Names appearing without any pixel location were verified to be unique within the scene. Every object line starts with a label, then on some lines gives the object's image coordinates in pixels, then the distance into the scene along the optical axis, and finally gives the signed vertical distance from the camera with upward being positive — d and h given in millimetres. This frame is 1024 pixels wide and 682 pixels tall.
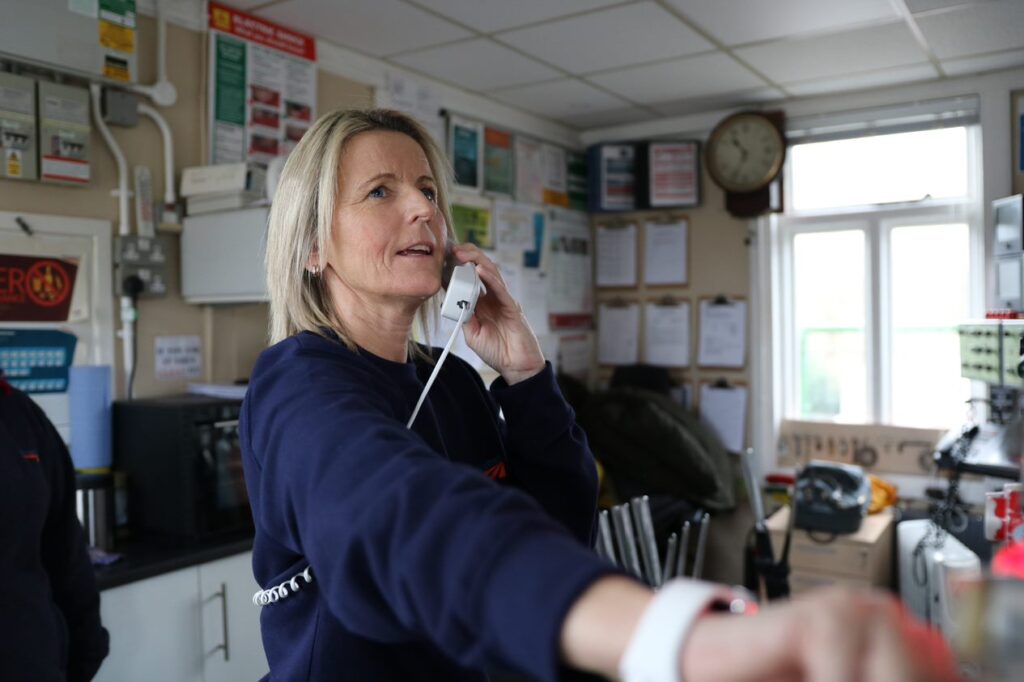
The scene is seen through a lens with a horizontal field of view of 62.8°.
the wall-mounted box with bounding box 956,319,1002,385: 1999 -27
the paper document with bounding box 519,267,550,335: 4262 +232
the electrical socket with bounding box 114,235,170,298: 2506 +248
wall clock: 4090 +937
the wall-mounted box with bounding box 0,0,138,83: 2219 +852
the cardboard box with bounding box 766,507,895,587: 3367 -874
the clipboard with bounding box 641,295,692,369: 4488 +31
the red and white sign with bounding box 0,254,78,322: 2295 +158
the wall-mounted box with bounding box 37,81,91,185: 2330 +593
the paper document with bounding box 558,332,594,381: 4543 -65
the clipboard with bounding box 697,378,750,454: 4297 -356
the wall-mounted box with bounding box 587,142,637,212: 4602 +885
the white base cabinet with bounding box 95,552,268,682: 2080 -746
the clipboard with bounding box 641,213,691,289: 4492 +492
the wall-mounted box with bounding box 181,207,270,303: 2477 +262
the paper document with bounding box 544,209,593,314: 4480 +431
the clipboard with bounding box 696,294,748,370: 4312 +50
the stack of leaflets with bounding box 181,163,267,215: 2482 +472
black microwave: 2283 -344
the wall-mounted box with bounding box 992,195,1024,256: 3062 +434
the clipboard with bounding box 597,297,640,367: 4660 +50
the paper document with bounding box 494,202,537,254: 4129 +580
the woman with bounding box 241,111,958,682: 424 -115
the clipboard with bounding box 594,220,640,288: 4668 +496
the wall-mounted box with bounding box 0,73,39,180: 2248 +584
